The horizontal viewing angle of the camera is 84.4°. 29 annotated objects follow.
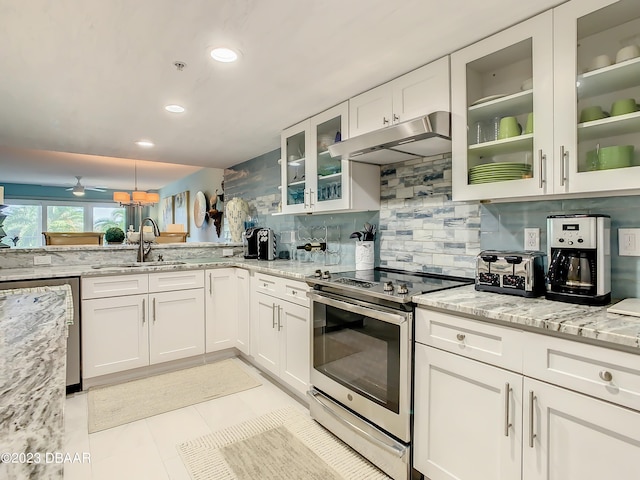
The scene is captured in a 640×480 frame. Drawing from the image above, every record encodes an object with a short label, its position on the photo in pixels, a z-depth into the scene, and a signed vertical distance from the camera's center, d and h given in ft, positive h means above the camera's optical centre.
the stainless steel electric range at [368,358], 5.51 -2.13
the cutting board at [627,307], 4.11 -0.84
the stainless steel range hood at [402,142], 5.78 +1.80
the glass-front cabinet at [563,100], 4.54 +1.95
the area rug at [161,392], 7.77 -3.81
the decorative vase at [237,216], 13.98 +0.93
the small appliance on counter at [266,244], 11.83 -0.16
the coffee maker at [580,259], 4.63 -0.28
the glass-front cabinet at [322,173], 8.28 +1.69
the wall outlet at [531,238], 5.84 +0.00
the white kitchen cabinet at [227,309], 10.59 -2.12
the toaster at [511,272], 5.16 -0.51
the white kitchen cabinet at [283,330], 7.90 -2.24
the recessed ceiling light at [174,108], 8.39 +3.17
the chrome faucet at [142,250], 11.21 -0.34
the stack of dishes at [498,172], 5.32 +1.05
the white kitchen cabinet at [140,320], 8.93 -2.18
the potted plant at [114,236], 12.13 +0.12
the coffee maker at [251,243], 12.38 -0.13
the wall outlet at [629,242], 4.84 -0.05
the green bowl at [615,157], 4.46 +1.05
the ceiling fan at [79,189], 23.77 +3.49
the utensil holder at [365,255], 8.43 -0.38
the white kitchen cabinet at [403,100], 6.17 +2.71
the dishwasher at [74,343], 8.61 -2.53
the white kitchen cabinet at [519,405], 3.59 -1.99
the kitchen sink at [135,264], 10.21 -0.76
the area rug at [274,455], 5.87 -3.88
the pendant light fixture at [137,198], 14.28 +1.92
